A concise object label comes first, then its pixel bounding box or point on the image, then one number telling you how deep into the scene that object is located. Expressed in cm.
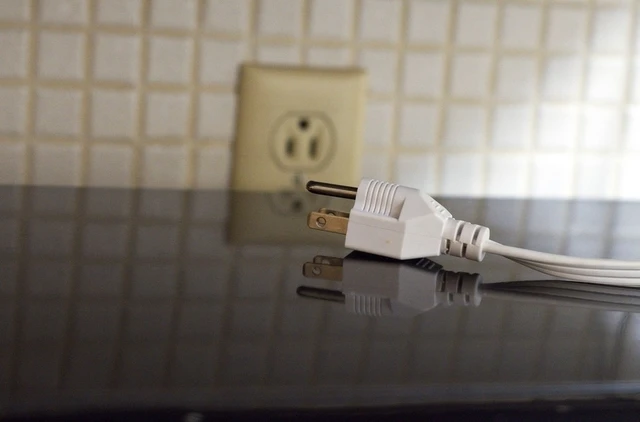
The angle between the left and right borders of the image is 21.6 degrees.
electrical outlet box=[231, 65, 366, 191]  89
